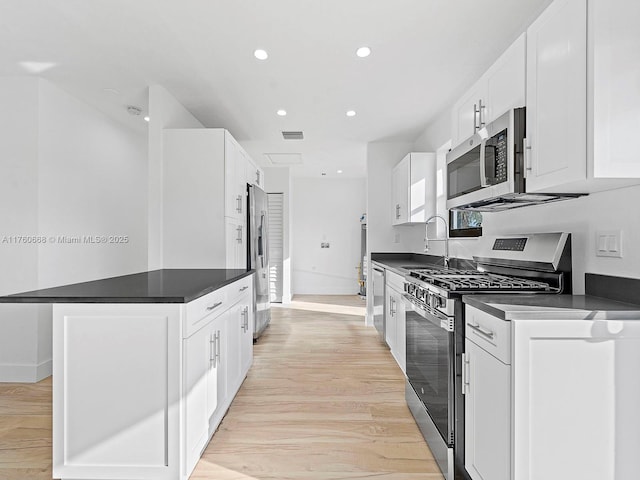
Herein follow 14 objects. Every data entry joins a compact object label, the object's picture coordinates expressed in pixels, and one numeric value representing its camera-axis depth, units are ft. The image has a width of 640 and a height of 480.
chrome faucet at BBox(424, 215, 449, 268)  10.84
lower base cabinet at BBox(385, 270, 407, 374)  9.79
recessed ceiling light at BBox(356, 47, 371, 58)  8.57
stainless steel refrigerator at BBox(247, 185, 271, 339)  13.29
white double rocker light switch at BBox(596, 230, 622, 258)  4.93
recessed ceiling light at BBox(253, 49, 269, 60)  8.68
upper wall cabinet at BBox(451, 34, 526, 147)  5.69
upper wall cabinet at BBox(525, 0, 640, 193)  4.10
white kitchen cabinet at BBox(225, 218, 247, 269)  11.11
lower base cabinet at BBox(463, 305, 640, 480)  3.97
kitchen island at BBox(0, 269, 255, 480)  5.23
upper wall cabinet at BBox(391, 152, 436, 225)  13.21
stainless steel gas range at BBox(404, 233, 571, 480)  5.48
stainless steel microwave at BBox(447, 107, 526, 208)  5.57
